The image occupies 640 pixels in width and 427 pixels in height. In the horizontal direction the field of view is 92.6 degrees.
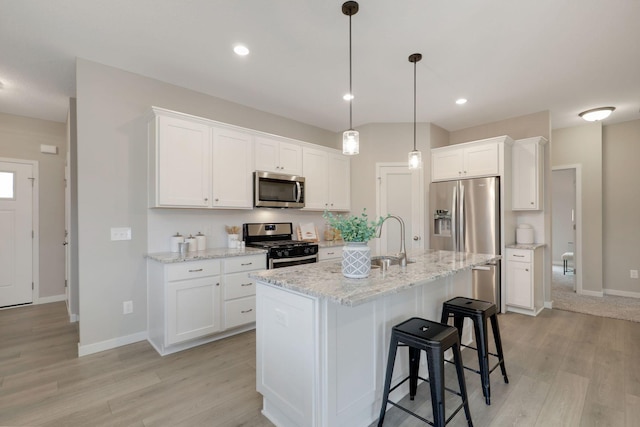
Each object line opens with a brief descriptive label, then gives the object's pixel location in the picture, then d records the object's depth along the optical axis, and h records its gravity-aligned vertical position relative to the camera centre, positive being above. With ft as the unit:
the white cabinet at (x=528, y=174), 13.62 +1.74
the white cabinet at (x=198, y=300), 9.32 -2.86
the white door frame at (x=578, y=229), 16.21 -0.93
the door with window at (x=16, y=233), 14.03 -0.91
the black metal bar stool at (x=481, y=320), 6.99 -2.65
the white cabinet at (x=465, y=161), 13.68 +2.43
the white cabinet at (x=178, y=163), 9.94 +1.72
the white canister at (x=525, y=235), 14.02 -1.06
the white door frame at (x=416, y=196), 15.60 +0.82
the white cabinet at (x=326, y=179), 14.61 +1.69
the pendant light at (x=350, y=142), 7.64 +1.77
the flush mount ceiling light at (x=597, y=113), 13.57 +4.44
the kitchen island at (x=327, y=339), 5.30 -2.42
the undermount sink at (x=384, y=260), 7.88 -1.31
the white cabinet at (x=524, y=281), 12.98 -3.00
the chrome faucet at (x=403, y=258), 7.54 -1.14
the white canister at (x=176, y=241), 10.69 -0.97
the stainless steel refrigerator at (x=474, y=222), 13.26 -0.44
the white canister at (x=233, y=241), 12.14 -1.11
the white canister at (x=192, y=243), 10.91 -1.06
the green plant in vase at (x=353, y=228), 6.20 -0.31
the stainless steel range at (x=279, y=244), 11.75 -1.27
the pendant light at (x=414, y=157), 9.37 +1.77
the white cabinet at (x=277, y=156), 12.62 +2.49
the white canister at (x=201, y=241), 11.21 -1.03
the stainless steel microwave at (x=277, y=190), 12.43 +0.98
